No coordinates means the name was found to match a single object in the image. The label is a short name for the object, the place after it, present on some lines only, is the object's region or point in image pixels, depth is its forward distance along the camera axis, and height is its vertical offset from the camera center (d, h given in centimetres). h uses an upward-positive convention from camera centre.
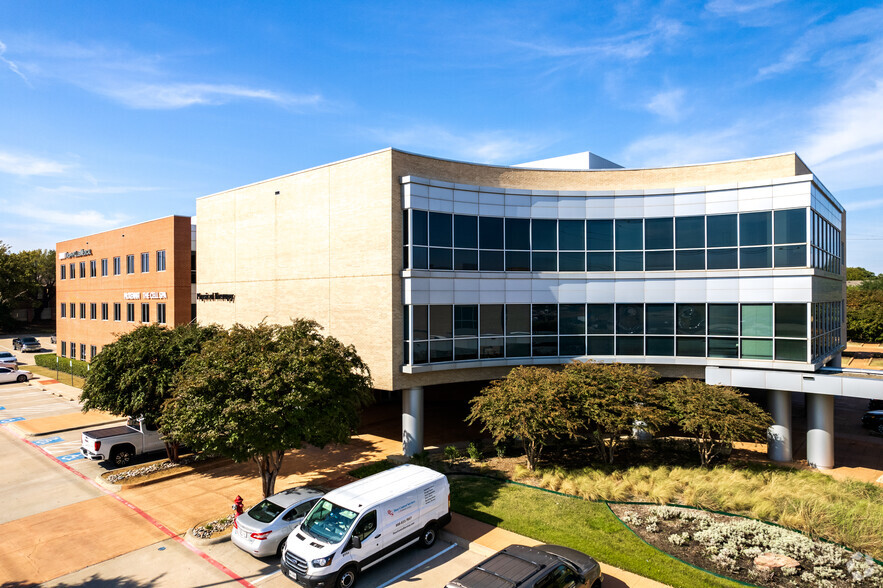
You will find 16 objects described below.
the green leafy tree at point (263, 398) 1502 -318
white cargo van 1170 -577
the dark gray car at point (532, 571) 1002 -563
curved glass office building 2122 +129
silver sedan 1324 -608
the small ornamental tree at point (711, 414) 1830 -440
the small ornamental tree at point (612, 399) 1856 -392
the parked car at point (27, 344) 6538 -630
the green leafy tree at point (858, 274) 11484 +475
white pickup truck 2059 -607
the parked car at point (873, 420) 2644 -659
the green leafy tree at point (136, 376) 1995 -319
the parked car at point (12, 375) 4116 -651
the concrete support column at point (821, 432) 2033 -551
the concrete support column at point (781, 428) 2114 -557
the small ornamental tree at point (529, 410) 1809 -418
